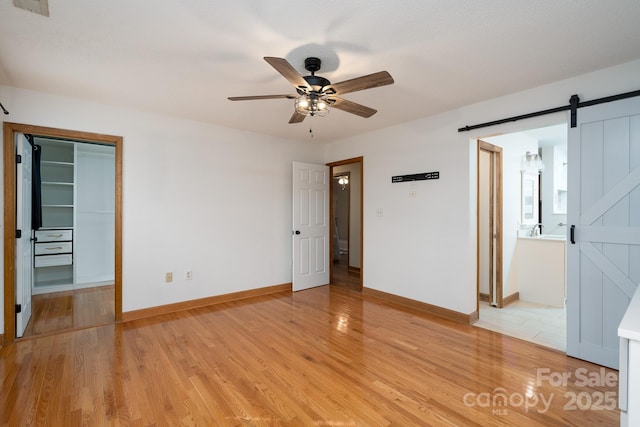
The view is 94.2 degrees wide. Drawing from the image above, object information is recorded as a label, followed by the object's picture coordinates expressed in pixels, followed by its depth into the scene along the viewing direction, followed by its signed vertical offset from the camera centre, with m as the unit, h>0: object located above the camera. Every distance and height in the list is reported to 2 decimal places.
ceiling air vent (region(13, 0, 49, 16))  1.69 +1.19
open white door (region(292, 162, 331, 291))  4.81 -0.23
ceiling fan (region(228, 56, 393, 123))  1.91 +0.88
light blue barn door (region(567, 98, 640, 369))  2.35 -0.11
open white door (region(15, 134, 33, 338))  2.97 -0.20
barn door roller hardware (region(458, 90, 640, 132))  2.38 +0.94
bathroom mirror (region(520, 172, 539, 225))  4.48 +0.22
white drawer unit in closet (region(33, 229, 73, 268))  4.45 -0.56
